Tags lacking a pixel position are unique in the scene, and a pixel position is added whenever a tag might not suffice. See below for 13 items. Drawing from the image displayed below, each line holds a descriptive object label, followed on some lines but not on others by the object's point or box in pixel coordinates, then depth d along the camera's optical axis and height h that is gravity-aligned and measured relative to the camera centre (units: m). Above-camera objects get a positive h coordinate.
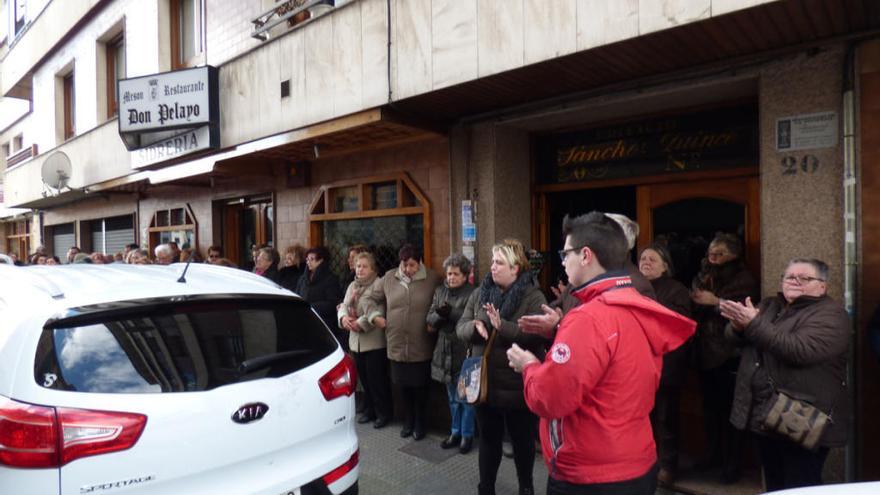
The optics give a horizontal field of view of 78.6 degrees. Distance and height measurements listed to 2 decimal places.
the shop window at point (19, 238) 18.05 +0.26
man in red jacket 1.98 -0.53
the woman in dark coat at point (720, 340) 3.74 -0.74
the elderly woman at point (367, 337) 5.18 -0.95
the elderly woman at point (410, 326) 4.91 -0.80
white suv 1.98 -0.61
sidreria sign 7.05 +1.81
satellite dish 11.17 +1.55
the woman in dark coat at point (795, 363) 2.80 -0.72
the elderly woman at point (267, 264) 6.38 -0.28
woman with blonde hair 3.38 -0.71
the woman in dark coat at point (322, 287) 5.67 -0.51
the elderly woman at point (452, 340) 4.54 -0.88
